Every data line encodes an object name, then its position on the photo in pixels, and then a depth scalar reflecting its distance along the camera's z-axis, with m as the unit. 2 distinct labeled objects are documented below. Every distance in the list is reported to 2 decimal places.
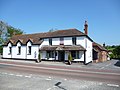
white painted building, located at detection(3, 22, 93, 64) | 17.82
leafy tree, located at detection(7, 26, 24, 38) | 38.98
